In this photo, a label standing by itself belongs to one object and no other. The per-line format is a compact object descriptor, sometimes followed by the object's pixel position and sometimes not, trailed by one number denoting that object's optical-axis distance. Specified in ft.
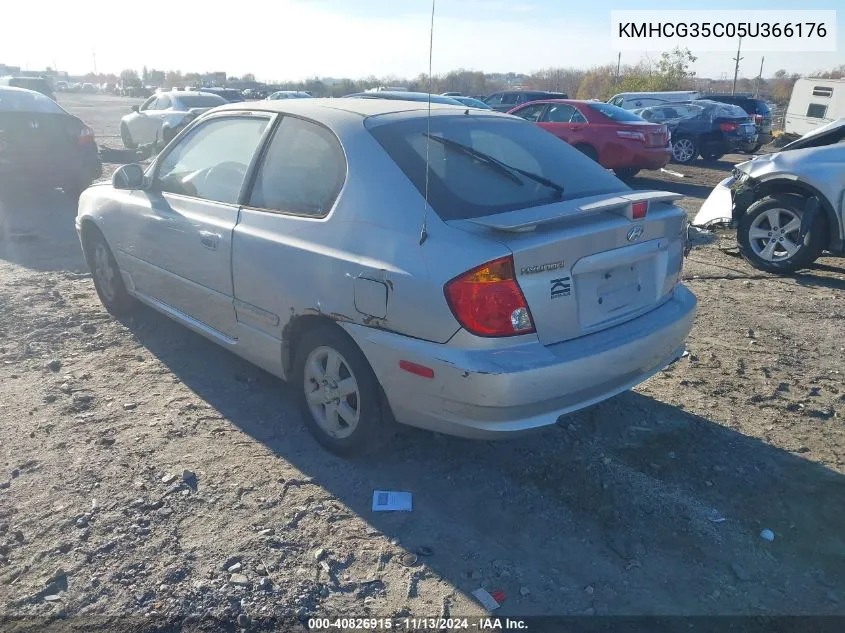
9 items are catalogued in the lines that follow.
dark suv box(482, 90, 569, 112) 75.95
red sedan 44.50
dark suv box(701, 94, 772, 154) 65.00
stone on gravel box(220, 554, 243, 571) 9.12
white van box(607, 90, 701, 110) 68.95
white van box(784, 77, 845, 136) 67.83
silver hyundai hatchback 9.37
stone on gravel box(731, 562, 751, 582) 8.98
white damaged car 21.38
